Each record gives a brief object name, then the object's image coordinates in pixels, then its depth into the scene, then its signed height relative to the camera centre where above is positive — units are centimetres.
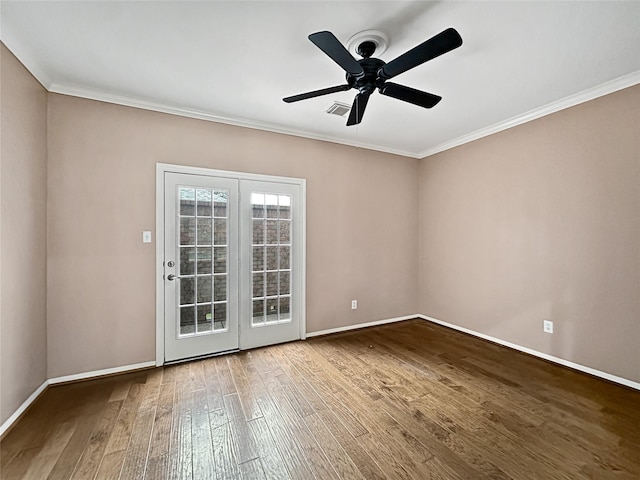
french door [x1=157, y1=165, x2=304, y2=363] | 296 -26
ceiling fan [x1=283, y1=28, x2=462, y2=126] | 152 +108
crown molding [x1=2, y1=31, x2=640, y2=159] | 232 +136
